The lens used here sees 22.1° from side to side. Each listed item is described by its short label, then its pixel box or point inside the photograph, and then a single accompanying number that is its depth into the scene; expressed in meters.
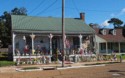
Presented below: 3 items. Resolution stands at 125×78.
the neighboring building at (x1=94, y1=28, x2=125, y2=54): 56.76
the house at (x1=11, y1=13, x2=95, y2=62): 38.50
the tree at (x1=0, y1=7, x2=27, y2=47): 80.06
